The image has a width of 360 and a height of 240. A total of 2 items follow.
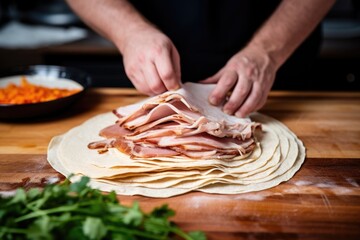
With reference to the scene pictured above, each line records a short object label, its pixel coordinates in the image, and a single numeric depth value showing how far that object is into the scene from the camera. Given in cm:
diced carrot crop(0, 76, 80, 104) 60
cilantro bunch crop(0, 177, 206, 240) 34
